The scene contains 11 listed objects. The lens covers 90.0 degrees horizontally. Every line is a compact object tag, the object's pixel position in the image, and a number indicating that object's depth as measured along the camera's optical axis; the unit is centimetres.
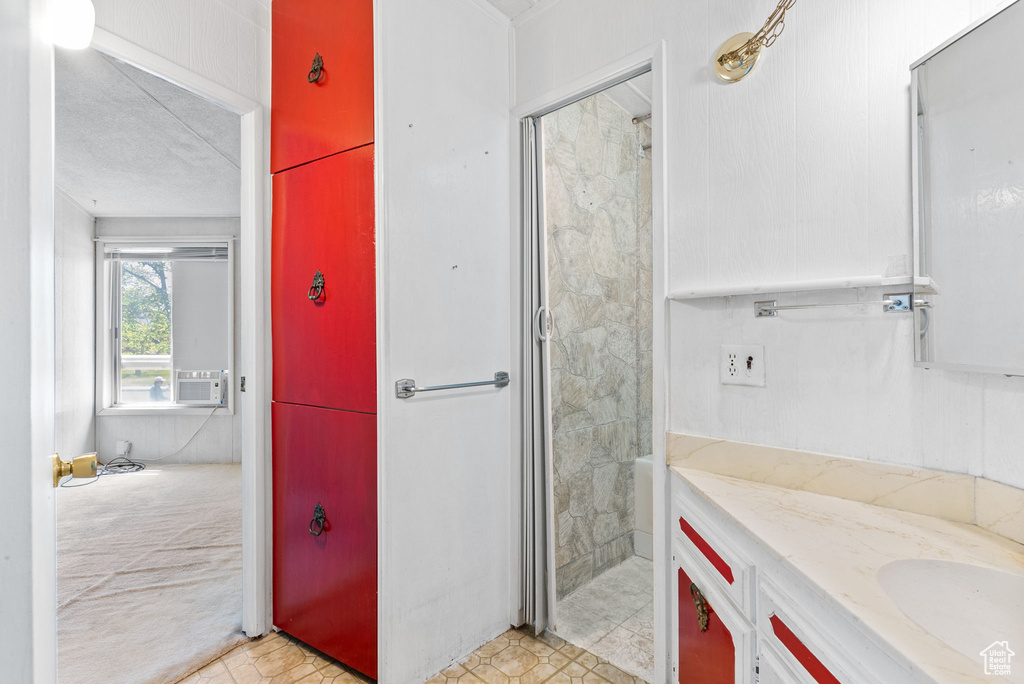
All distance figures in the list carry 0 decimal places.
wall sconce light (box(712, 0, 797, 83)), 134
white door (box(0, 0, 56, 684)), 64
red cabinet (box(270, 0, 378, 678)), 167
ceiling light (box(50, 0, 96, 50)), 93
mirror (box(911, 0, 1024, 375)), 96
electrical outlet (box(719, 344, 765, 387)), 142
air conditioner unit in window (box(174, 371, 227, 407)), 496
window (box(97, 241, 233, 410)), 490
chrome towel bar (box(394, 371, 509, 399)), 166
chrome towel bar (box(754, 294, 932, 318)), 115
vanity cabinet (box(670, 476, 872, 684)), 76
